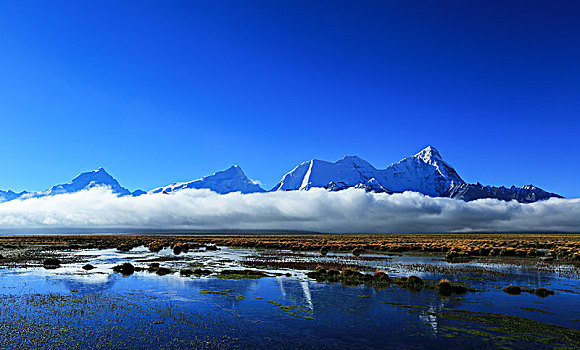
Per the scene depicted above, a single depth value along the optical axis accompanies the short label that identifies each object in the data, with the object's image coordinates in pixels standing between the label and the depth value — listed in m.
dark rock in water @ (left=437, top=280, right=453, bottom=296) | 27.52
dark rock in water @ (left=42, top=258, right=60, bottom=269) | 44.17
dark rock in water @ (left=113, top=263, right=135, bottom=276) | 38.56
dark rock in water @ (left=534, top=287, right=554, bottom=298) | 27.07
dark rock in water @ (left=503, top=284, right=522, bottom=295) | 27.76
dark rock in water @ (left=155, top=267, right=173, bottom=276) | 37.66
